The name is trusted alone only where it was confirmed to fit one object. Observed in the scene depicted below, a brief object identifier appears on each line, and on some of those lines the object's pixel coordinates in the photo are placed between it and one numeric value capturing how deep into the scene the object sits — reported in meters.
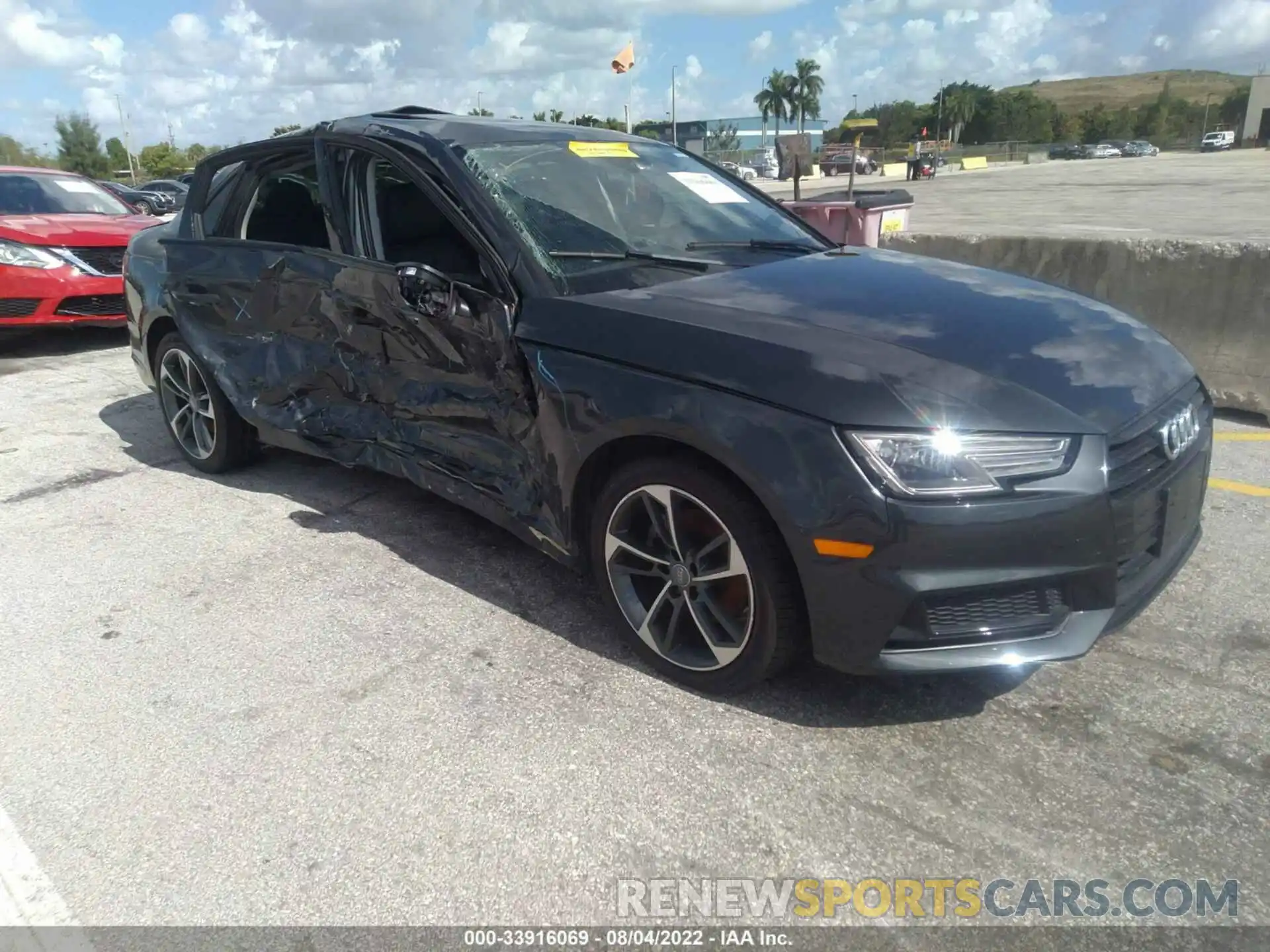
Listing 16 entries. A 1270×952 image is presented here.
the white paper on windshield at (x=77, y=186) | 9.90
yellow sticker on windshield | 3.82
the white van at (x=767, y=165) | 55.19
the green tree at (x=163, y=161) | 76.94
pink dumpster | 8.57
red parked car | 8.14
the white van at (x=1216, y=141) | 83.19
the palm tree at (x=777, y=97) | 109.12
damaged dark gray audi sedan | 2.34
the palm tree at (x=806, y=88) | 109.12
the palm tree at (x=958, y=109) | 107.00
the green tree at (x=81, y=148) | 75.81
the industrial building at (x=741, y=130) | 71.23
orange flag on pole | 14.88
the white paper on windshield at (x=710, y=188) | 3.95
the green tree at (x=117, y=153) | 90.81
